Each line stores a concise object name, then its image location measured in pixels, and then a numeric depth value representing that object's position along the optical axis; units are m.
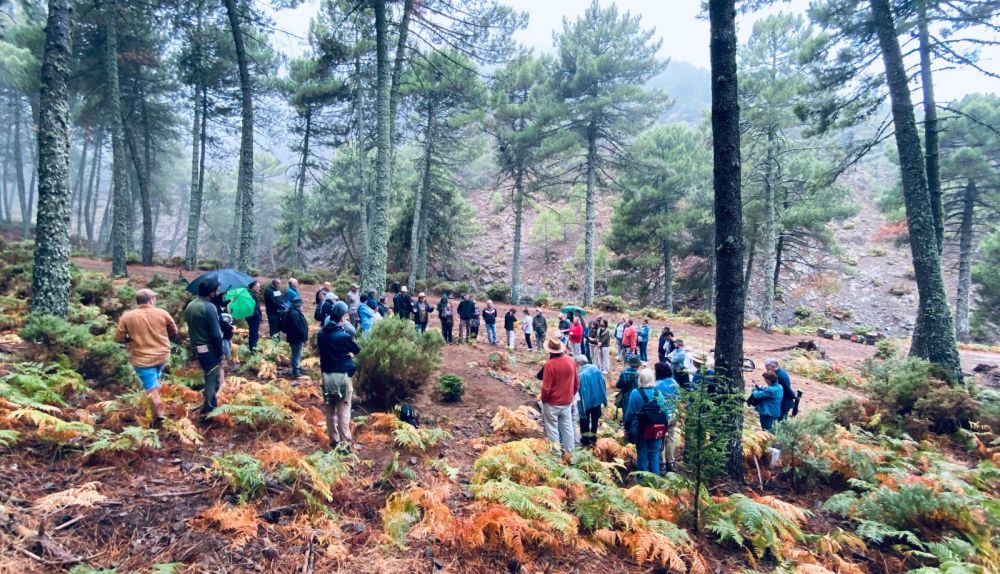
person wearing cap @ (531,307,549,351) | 14.63
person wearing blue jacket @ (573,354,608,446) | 6.90
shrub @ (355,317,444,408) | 7.36
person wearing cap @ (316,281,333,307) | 9.28
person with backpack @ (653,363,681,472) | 6.30
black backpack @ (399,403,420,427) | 6.61
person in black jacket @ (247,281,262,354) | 8.51
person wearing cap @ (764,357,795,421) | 7.32
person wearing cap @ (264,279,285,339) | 9.28
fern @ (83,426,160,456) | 4.00
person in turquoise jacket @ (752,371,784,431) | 7.34
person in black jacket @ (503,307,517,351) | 14.66
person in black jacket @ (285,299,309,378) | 7.50
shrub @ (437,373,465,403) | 8.29
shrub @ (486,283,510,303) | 25.66
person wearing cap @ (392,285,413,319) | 12.97
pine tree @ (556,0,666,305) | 22.08
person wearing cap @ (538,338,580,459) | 6.22
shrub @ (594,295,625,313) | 24.27
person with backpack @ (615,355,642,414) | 7.08
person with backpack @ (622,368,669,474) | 5.74
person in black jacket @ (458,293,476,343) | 14.66
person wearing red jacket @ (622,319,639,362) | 13.34
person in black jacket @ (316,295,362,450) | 5.40
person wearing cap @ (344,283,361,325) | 10.46
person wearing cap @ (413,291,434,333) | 12.69
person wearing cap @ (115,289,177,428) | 5.04
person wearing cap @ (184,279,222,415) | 5.45
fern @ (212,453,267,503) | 3.86
